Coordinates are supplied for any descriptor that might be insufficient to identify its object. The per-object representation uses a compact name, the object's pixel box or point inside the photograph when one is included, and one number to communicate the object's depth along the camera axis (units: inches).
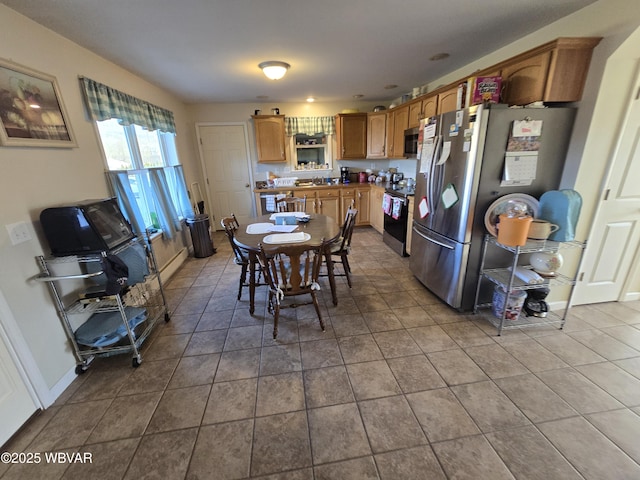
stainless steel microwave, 147.9
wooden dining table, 86.0
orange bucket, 74.5
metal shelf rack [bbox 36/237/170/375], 66.3
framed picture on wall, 60.0
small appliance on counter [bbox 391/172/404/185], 186.9
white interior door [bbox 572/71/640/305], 78.6
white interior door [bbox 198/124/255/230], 195.7
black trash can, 152.3
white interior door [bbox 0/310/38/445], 55.6
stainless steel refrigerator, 77.4
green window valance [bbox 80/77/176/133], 88.4
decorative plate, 82.1
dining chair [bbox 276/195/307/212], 144.9
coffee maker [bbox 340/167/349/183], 210.1
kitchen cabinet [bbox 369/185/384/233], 180.4
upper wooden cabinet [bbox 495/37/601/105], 70.7
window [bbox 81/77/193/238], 95.9
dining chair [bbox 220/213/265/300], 95.4
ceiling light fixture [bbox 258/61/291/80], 107.4
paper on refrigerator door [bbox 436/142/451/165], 89.4
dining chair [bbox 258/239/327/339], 77.4
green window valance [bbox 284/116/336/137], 198.6
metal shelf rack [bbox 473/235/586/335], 80.0
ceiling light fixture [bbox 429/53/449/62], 107.0
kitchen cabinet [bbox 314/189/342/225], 196.5
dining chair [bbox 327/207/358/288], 107.9
